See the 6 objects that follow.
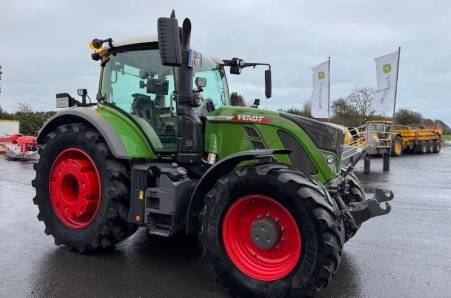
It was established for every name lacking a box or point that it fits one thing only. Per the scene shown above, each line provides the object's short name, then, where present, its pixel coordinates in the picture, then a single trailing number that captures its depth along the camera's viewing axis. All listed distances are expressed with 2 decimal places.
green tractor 3.61
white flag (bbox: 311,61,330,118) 18.98
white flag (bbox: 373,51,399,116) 16.64
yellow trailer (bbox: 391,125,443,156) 25.08
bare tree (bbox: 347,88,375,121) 44.69
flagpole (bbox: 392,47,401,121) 16.47
